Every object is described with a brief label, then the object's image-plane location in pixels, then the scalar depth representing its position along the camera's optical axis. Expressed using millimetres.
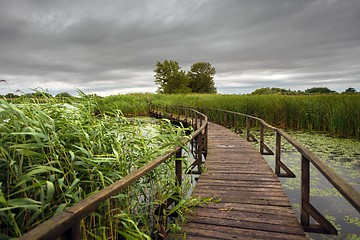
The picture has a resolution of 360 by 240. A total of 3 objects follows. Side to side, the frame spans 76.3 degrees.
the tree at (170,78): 46594
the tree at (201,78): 52406
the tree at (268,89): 56784
